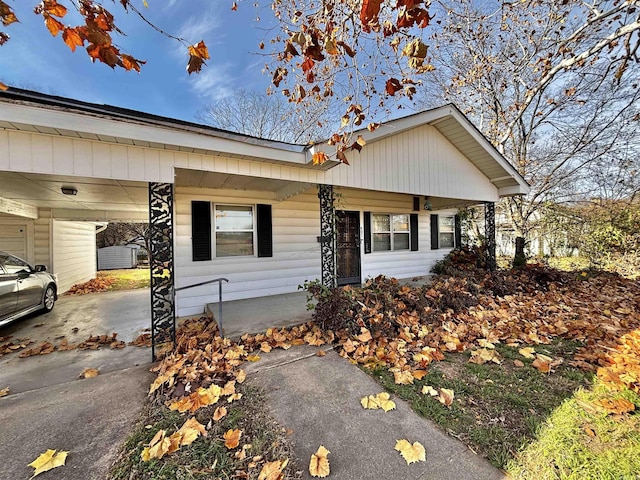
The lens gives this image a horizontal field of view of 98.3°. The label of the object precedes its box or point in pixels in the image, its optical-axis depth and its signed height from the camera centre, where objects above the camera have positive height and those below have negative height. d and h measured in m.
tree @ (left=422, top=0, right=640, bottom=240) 8.41 +5.13
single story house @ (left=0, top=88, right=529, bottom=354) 3.30 +1.09
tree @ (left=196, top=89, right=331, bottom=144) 16.16 +7.77
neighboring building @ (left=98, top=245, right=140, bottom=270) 16.72 -0.62
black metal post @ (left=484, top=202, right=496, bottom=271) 8.70 +0.05
